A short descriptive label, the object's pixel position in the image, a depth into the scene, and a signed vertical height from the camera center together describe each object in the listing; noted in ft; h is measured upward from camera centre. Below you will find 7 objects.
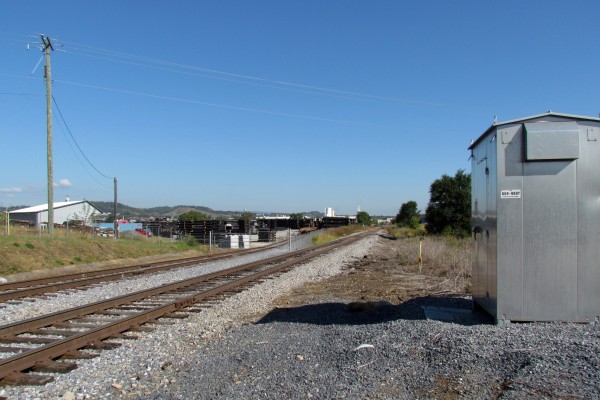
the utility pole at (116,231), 123.75 -4.83
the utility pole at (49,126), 84.38 +14.43
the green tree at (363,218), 475.23 -7.46
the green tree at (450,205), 171.83 +1.54
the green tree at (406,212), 360.28 -1.65
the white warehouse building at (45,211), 252.67 +0.22
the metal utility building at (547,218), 20.77 -0.36
